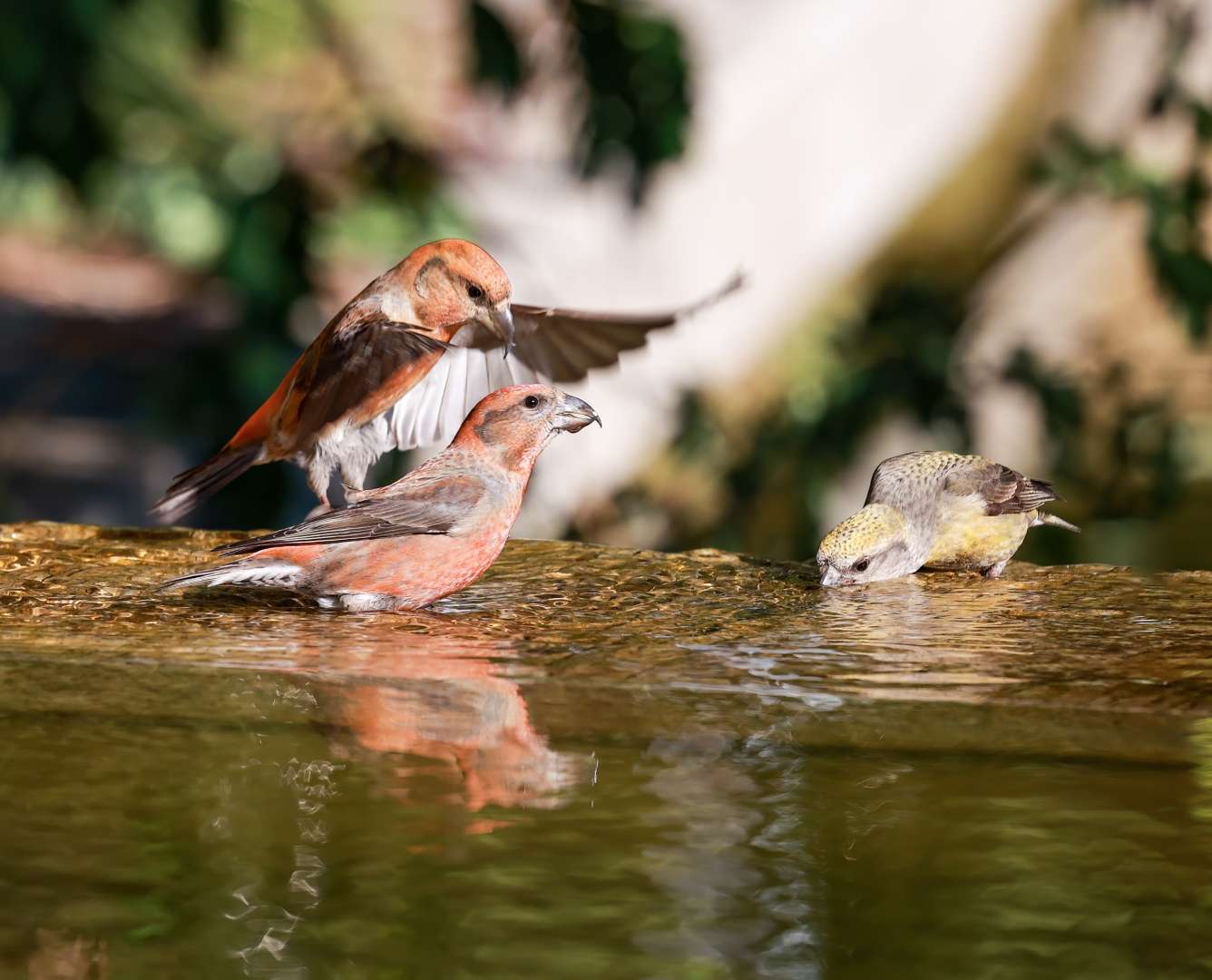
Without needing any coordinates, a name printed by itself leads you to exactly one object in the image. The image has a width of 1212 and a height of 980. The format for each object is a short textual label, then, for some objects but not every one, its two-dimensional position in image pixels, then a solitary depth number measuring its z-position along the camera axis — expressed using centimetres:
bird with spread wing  419
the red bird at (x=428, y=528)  405
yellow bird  472
